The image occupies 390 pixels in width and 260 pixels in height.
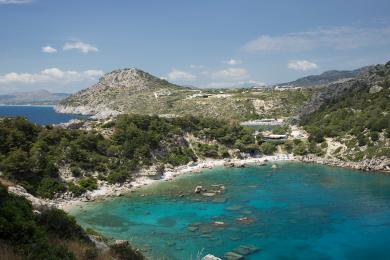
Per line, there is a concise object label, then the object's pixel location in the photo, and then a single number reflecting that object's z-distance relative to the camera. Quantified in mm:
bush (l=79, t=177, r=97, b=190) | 55053
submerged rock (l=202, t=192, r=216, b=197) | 52969
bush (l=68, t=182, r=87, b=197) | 52938
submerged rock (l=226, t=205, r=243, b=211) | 46594
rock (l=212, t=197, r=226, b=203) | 50250
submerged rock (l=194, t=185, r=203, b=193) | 54469
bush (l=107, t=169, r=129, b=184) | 58688
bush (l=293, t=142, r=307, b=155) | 78975
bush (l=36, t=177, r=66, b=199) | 50219
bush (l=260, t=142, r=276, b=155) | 81125
